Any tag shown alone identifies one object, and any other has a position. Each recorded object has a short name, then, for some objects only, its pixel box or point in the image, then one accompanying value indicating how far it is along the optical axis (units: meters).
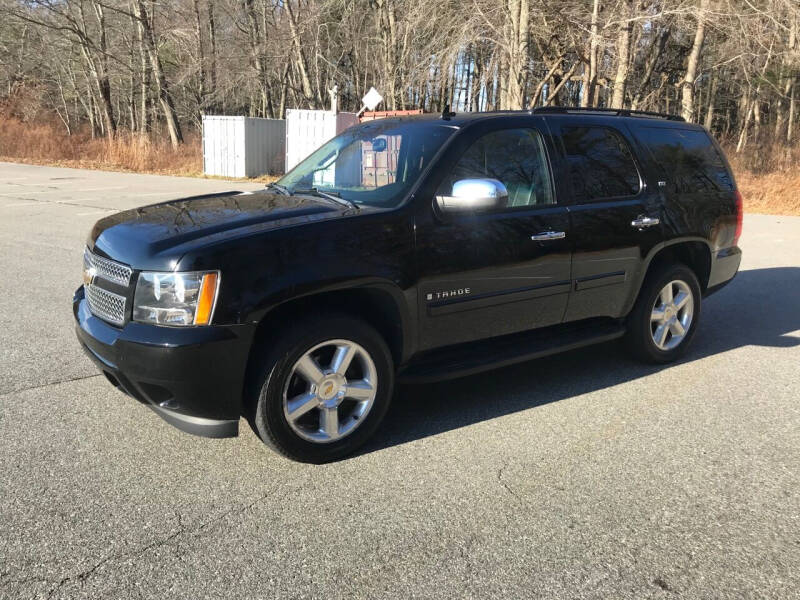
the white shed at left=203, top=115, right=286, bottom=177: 26.09
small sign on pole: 20.26
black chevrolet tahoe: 3.28
